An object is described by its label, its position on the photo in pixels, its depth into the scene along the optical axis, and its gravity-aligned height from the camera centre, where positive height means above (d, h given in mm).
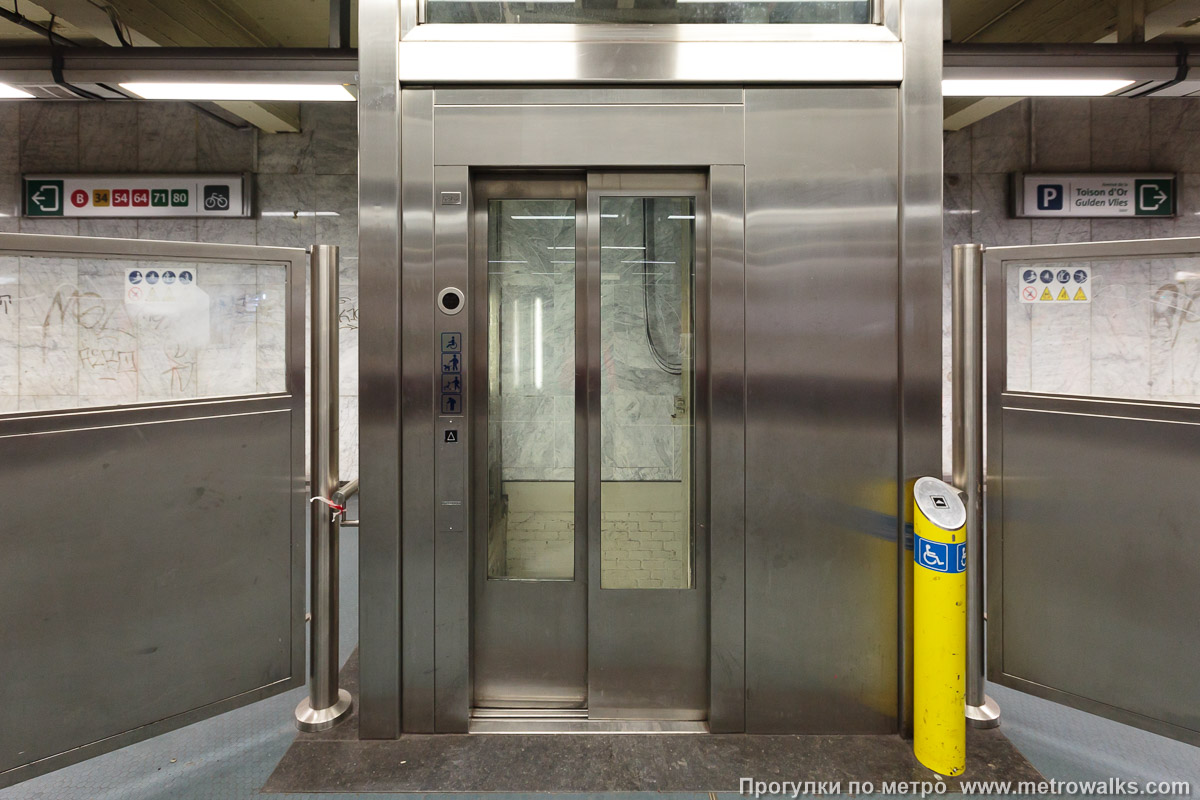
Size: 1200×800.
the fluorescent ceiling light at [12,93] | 3672 +2022
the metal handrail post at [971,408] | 2311 -39
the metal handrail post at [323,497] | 2352 -400
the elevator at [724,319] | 2287 +324
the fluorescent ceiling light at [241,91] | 3570 +1974
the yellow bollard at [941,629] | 2061 -842
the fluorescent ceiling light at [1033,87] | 3486 +1939
